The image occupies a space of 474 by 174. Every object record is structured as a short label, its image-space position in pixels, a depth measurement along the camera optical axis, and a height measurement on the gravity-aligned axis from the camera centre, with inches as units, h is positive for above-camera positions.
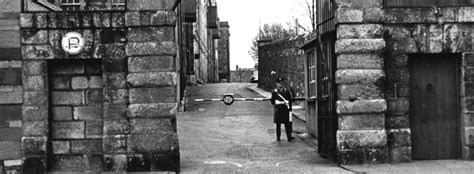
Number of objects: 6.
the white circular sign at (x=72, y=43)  469.7 +26.7
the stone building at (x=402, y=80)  475.5 -5.4
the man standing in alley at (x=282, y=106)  690.8 -35.7
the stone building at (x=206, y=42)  1833.3 +122.2
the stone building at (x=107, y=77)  466.0 +1.0
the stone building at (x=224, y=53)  3422.7 +130.2
